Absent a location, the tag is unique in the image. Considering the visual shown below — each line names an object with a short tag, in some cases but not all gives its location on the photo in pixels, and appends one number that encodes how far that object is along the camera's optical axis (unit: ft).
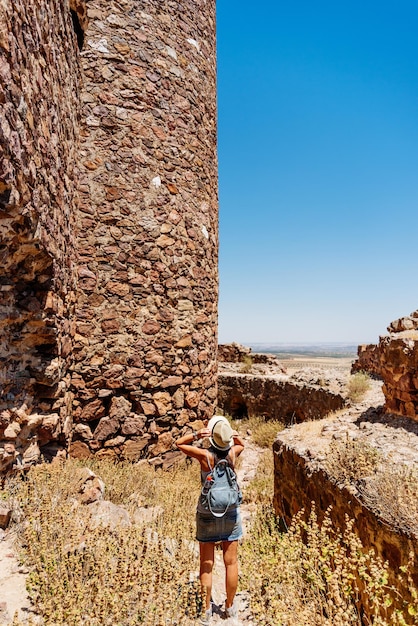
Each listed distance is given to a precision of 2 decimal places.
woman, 8.50
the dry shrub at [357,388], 26.84
